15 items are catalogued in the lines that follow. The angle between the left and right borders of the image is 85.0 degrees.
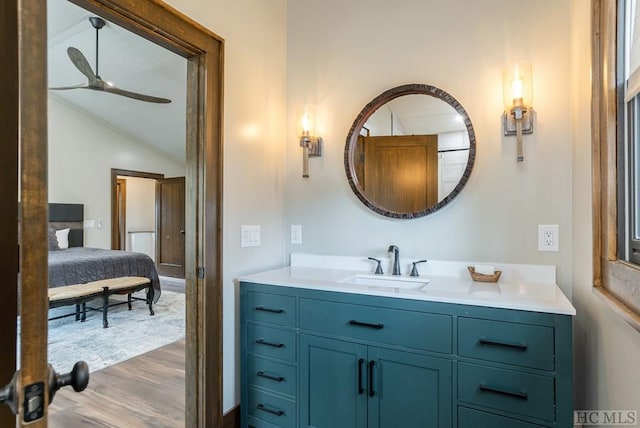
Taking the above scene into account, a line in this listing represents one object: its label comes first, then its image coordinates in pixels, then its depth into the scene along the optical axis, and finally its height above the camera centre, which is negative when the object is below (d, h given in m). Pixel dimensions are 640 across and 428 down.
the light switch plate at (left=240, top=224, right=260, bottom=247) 2.07 -0.13
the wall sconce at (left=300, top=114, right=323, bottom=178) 2.33 +0.46
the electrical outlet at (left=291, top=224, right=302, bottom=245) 2.42 -0.14
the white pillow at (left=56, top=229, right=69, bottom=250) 4.99 -0.34
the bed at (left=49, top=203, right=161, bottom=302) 4.02 -0.57
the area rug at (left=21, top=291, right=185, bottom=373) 3.04 -1.25
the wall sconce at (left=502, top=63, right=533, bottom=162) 1.76 +0.57
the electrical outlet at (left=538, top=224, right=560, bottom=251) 1.75 -0.12
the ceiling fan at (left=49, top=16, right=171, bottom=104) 2.94 +1.30
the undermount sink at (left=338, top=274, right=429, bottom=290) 1.90 -0.38
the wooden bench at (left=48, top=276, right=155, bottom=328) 3.58 -0.85
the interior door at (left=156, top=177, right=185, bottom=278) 6.72 -0.23
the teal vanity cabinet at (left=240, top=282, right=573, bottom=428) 1.31 -0.65
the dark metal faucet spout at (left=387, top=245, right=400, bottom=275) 2.04 -0.27
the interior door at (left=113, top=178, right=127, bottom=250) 7.41 +0.07
